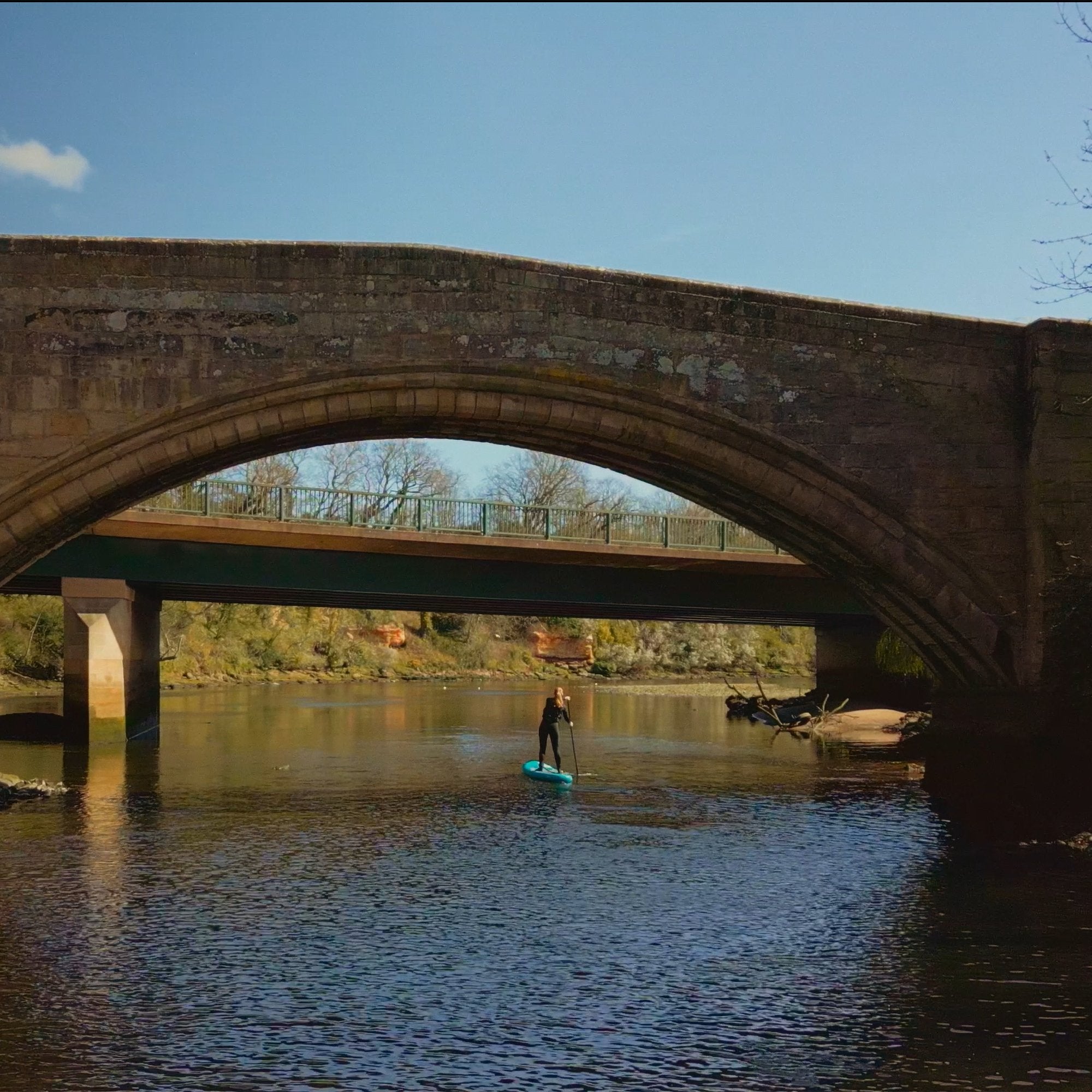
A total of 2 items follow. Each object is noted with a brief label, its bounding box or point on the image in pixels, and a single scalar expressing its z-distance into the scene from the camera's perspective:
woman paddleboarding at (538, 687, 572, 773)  18.67
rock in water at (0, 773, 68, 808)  15.98
